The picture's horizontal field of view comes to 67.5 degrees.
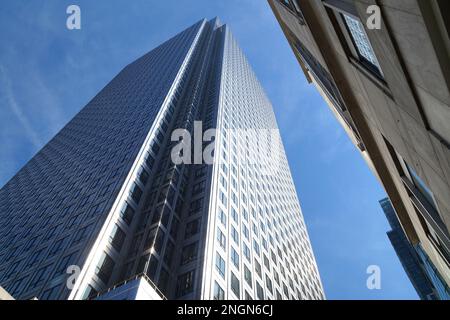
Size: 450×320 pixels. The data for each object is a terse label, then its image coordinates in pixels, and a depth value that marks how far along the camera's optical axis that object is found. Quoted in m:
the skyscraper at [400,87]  4.72
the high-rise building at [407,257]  90.44
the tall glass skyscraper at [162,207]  36.28
